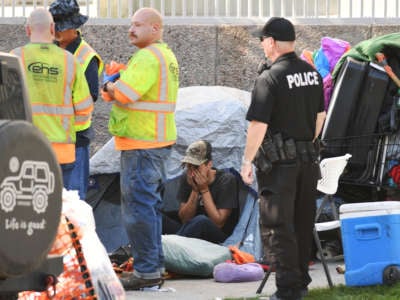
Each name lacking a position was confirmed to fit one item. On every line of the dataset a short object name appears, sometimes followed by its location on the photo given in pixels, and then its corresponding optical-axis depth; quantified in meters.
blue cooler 17.75
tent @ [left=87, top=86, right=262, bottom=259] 21.39
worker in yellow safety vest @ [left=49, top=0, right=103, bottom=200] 18.33
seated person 20.61
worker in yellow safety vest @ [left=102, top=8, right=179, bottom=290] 17.52
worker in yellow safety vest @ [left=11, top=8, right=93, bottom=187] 17.06
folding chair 19.73
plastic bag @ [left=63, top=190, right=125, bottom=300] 11.65
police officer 16.02
